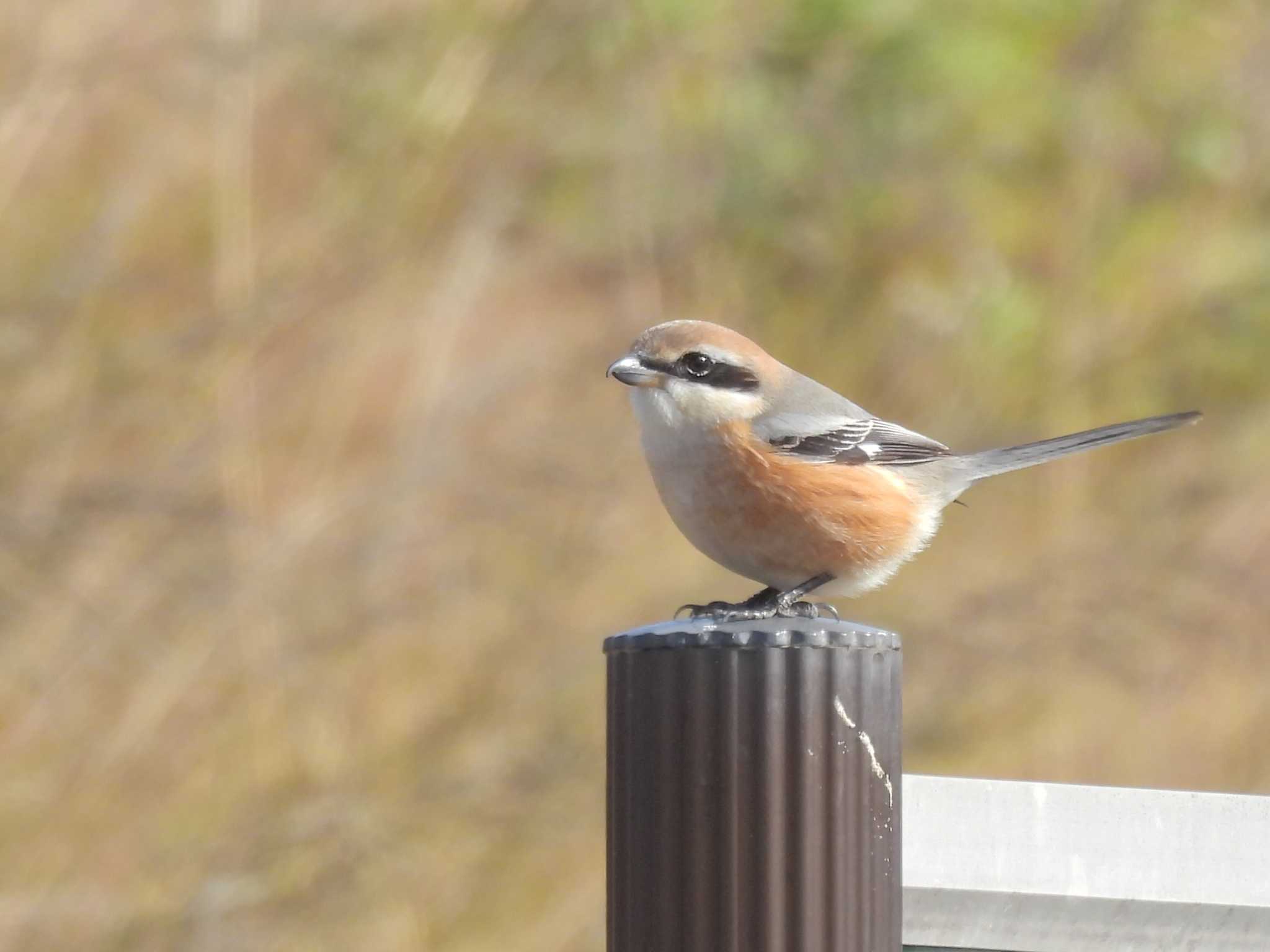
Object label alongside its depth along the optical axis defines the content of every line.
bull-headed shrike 7.40
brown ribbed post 7.05
